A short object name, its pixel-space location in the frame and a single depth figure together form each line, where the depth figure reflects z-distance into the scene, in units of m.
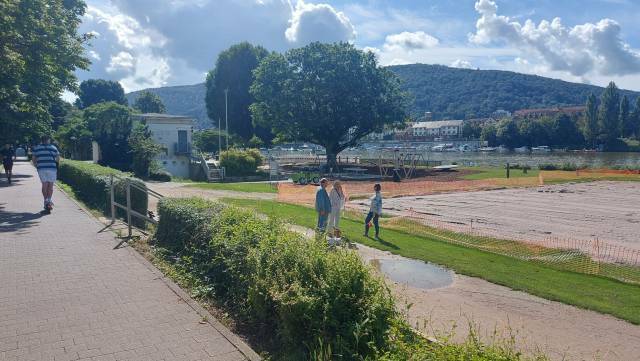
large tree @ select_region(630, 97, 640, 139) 106.19
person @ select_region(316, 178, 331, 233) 11.98
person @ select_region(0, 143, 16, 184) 23.30
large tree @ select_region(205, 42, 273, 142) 70.94
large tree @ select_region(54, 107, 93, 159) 47.29
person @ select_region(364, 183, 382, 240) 13.66
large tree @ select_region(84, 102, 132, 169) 37.50
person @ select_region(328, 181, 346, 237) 12.42
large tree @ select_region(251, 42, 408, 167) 48.69
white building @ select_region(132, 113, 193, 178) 46.84
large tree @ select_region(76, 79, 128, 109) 94.12
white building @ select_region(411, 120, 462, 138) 163.88
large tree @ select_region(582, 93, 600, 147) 100.94
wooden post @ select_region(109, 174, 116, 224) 11.73
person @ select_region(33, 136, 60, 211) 12.71
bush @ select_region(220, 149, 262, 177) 42.81
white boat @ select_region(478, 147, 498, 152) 115.81
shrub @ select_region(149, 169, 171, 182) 38.78
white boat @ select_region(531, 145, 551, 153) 105.05
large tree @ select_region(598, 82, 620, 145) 99.25
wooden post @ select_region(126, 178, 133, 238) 10.39
